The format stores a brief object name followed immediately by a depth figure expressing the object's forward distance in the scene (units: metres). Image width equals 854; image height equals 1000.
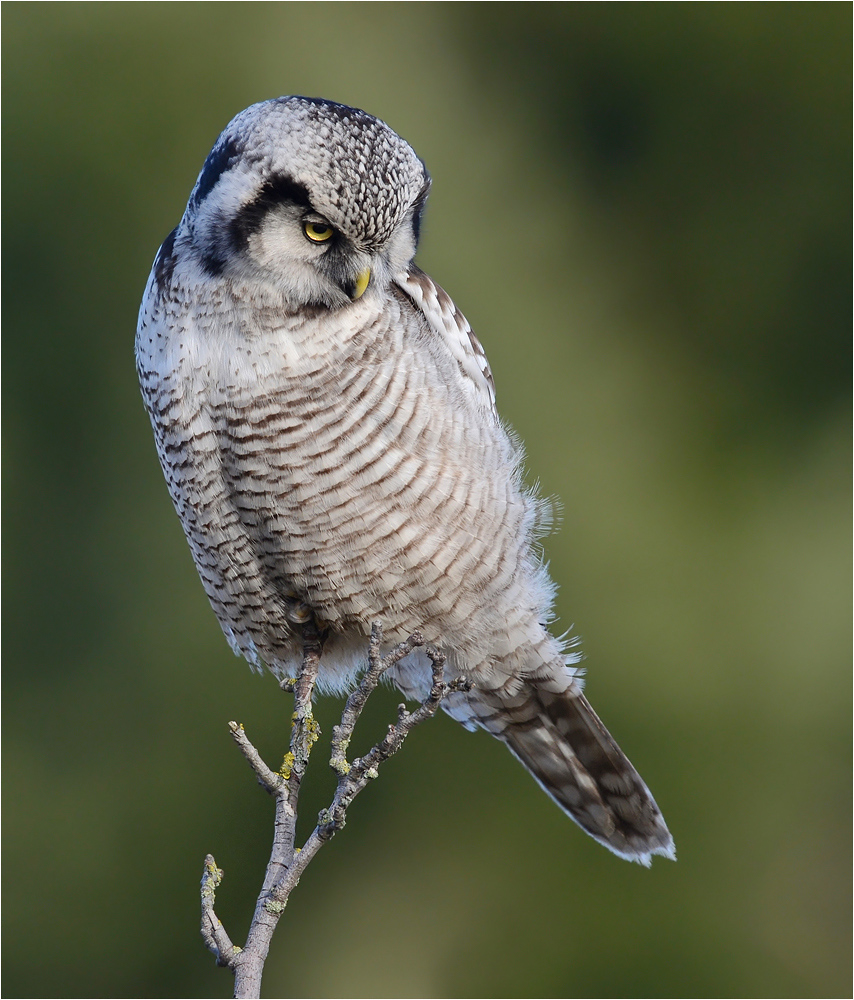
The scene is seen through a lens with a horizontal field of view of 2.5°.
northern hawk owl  6.84
